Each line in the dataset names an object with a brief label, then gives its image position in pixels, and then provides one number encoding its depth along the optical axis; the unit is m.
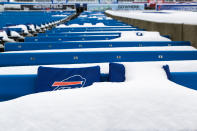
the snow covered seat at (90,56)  2.12
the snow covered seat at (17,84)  1.52
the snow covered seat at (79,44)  2.60
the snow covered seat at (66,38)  3.07
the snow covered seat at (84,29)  4.06
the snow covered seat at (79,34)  3.48
